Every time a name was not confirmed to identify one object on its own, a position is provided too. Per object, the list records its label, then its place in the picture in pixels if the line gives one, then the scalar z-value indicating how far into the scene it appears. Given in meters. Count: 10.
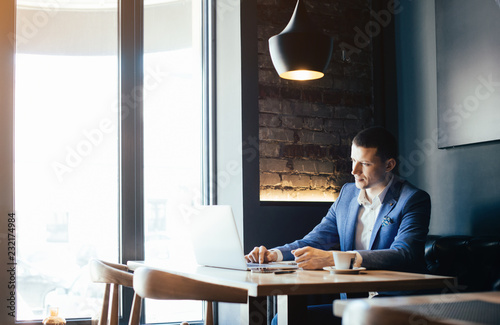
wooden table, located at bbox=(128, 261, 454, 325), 1.65
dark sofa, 2.52
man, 2.25
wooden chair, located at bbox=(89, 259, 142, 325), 2.17
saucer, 2.02
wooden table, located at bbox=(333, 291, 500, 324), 0.86
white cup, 2.05
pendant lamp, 2.34
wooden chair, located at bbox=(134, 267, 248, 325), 1.64
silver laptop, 2.08
